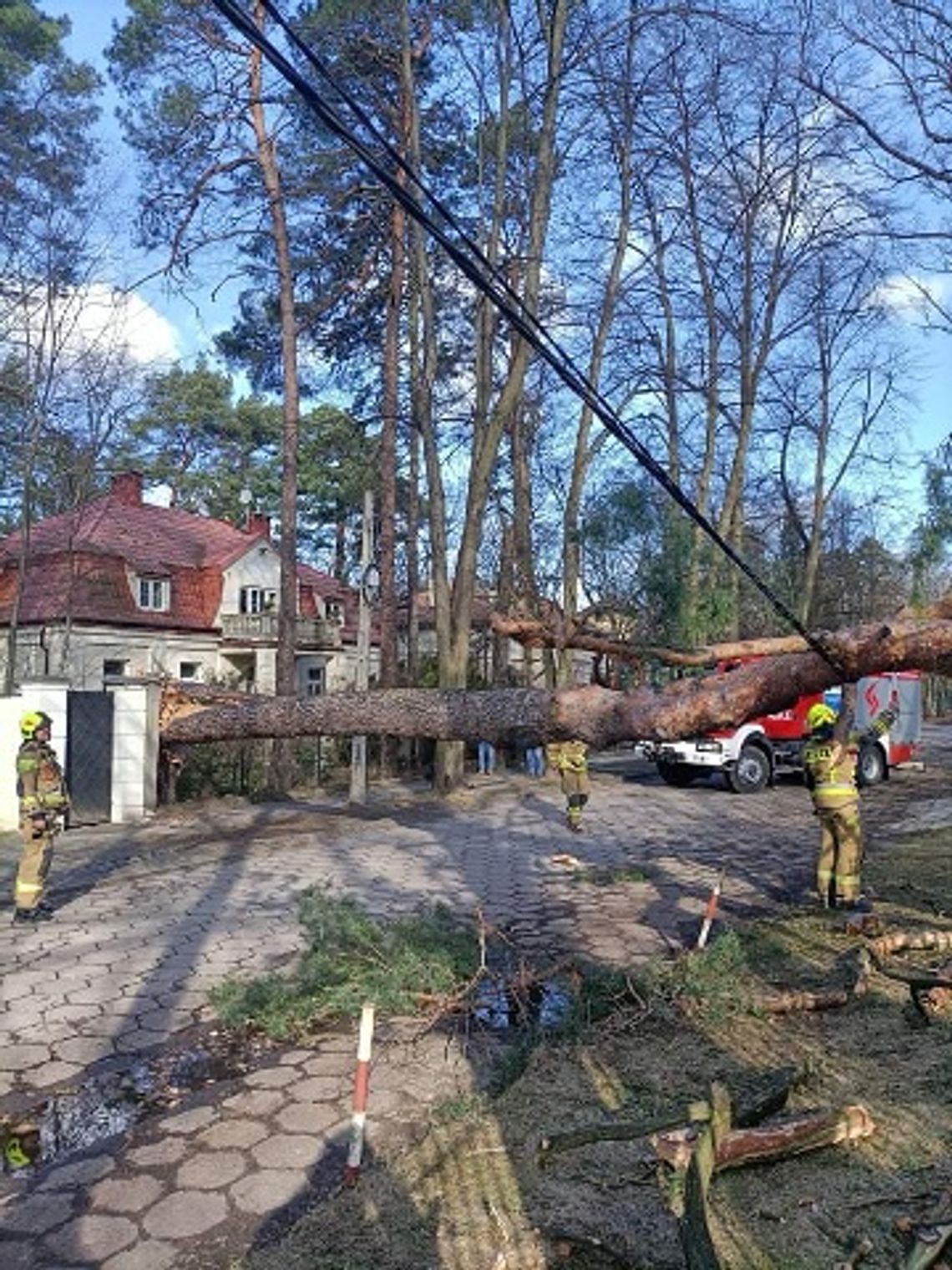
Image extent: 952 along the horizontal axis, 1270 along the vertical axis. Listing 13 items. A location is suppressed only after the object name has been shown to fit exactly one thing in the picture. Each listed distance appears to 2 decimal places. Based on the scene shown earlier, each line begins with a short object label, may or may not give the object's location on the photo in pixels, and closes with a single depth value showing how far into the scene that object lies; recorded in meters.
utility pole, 16.66
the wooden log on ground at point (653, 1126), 4.13
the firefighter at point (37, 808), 8.45
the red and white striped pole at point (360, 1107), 4.00
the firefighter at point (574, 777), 14.06
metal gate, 13.88
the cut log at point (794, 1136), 3.98
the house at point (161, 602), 29.61
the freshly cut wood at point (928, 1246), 3.04
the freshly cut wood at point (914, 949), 5.84
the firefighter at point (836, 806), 9.03
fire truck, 19.09
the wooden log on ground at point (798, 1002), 6.05
